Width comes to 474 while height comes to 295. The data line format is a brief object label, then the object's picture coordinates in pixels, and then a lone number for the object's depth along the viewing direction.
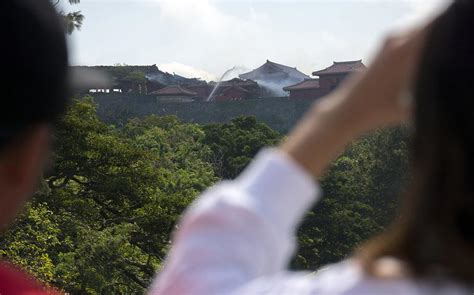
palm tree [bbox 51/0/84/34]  13.52
